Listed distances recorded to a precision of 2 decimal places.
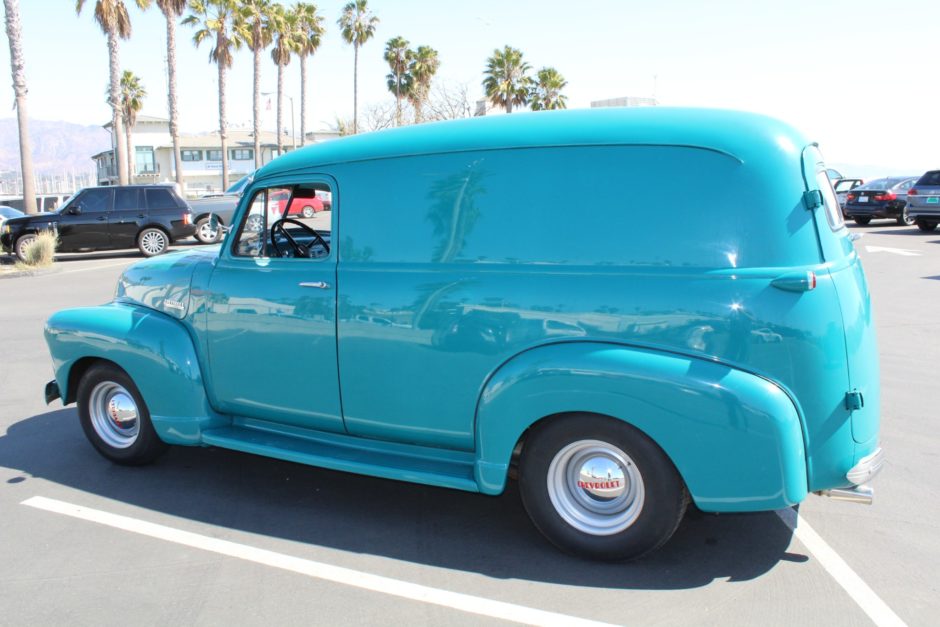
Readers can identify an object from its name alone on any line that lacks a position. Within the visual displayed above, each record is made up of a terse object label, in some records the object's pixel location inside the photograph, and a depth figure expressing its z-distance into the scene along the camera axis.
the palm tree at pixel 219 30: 37.12
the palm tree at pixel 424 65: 46.34
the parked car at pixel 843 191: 24.90
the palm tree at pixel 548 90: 38.12
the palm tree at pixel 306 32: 45.03
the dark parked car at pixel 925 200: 20.67
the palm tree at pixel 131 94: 55.66
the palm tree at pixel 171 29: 32.09
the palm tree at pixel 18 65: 21.30
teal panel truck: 3.40
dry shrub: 16.67
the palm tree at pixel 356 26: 49.22
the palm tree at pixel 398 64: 46.53
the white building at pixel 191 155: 68.31
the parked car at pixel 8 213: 24.09
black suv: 18.55
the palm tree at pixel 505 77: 37.75
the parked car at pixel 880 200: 23.56
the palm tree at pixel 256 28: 38.31
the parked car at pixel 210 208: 20.78
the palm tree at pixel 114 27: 27.98
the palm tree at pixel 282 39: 41.03
